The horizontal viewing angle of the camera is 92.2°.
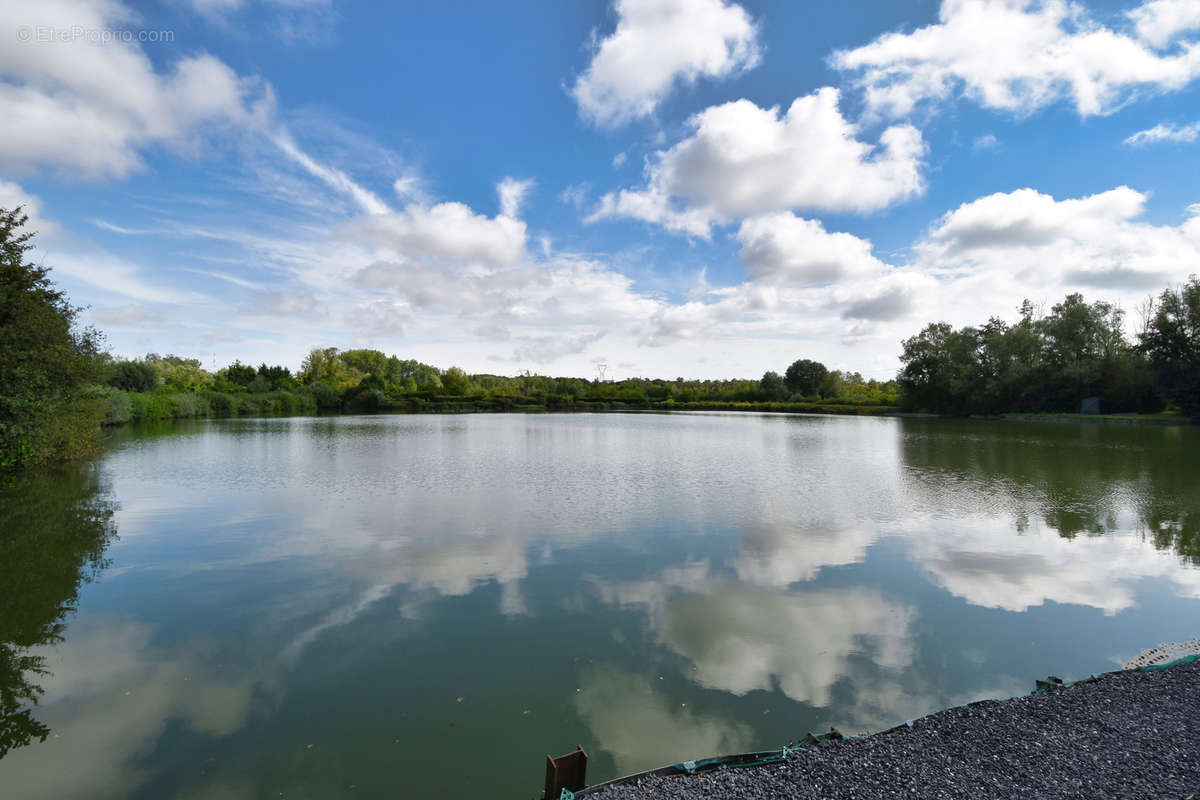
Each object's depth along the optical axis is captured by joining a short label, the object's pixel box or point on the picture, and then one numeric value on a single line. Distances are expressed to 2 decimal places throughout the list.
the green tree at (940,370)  51.62
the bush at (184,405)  44.00
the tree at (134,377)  41.75
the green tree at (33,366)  12.62
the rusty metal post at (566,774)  2.91
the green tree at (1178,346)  34.88
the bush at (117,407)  33.00
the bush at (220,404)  49.91
